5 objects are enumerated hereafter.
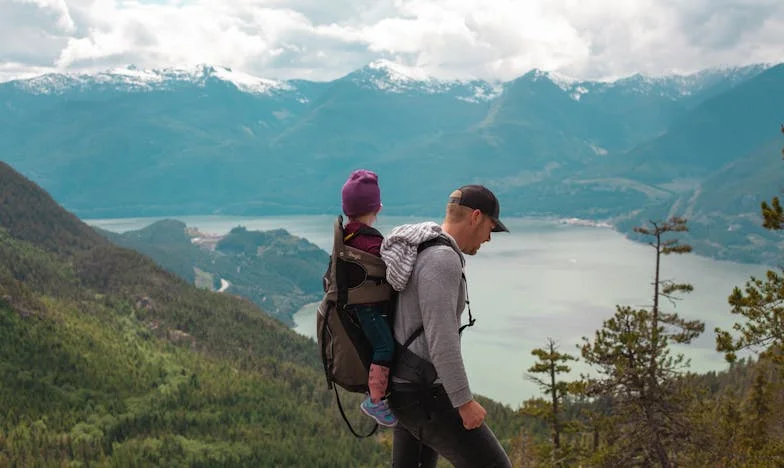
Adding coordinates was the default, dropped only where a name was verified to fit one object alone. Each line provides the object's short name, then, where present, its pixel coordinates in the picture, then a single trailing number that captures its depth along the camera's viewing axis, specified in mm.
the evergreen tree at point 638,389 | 20078
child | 5602
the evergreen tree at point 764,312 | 13766
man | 5363
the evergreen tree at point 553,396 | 25125
